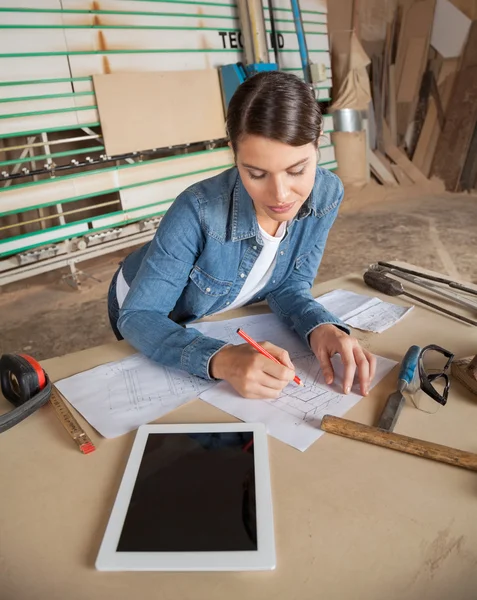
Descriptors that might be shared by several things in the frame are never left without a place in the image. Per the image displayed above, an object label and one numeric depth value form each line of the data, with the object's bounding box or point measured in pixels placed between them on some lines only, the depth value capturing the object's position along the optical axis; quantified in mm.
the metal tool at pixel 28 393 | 861
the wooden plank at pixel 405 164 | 5840
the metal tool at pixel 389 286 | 1248
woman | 971
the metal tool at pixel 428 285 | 1269
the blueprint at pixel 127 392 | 891
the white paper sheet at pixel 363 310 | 1201
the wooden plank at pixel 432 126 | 5762
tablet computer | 606
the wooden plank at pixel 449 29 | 5621
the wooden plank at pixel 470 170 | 5531
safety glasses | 884
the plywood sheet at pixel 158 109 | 3508
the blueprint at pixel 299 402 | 833
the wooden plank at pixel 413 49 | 5816
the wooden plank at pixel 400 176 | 5867
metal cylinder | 5293
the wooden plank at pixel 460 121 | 5527
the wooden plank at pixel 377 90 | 5969
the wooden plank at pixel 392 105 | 5980
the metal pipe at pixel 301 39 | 4512
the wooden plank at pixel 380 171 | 5793
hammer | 739
